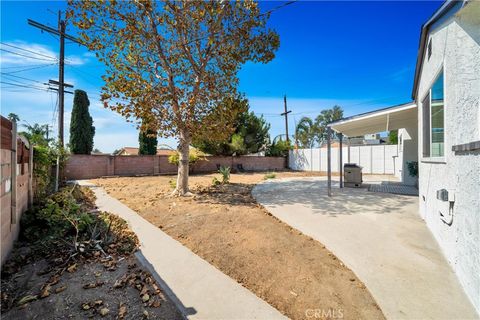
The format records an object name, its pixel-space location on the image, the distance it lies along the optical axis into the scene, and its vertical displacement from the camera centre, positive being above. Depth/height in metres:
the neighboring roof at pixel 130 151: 30.25 +1.59
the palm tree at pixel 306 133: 29.52 +4.17
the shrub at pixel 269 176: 14.04 -1.03
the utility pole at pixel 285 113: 25.94 +5.62
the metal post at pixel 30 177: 4.71 -0.33
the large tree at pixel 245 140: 19.78 +2.02
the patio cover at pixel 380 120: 7.05 +1.54
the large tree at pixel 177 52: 6.38 +3.56
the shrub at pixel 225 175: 10.69 -0.68
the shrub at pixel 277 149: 23.59 +1.26
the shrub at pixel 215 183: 10.15 -1.02
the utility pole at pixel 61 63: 12.52 +5.82
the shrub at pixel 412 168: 9.11 -0.34
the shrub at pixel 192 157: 16.50 +0.31
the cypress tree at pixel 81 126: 14.42 +2.35
